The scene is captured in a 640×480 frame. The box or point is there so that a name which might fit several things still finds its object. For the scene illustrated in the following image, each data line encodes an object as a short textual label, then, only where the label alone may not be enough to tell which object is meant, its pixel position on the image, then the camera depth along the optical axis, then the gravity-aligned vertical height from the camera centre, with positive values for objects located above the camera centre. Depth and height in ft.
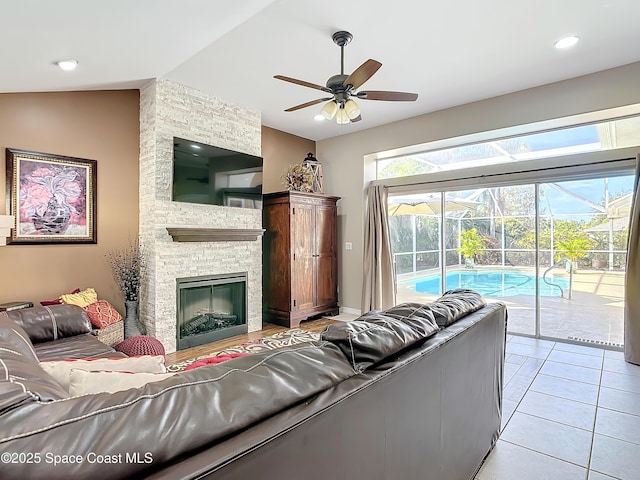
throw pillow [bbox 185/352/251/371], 4.24 -1.53
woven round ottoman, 9.01 -2.87
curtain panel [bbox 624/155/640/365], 11.53 -1.60
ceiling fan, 9.16 +4.07
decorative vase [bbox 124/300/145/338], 12.37 -2.91
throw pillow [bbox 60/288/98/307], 11.32 -1.96
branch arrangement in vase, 12.56 -1.05
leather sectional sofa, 2.02 -1.31
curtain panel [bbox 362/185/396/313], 17.95 -1.20
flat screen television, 12.84 +2.58
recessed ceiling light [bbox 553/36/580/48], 10.16 +5.91
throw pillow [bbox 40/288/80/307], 10.71 -2.00
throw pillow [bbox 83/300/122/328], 11.02 -2.46
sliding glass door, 13.09 -0.47
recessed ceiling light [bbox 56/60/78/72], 9.62 +4.96
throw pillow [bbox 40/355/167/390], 3.75 -1.55
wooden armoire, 16.69 -0.87
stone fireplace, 12.57 +1.23
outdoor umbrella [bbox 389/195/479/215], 16.52 +1.73
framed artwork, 10.87 +1.39
